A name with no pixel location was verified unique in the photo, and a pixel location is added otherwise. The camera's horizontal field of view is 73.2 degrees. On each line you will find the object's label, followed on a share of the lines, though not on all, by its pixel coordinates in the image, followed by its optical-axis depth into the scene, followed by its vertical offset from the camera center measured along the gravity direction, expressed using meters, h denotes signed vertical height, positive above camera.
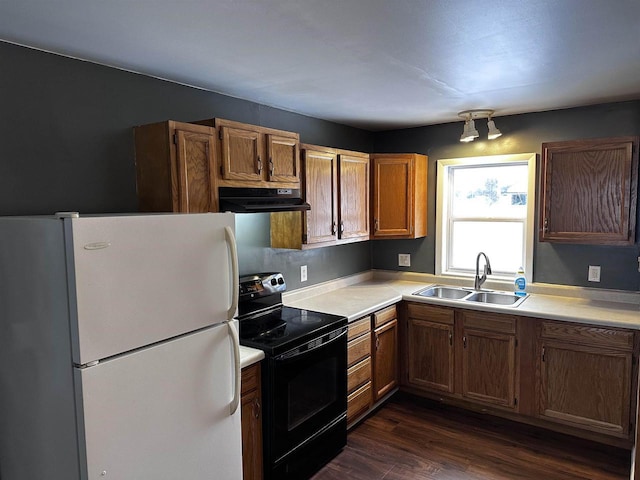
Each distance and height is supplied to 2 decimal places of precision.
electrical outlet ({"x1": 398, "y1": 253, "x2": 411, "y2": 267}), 4.21 -0.49
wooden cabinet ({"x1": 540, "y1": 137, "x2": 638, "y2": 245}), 2.88 +0.11
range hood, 2.33 +0.07
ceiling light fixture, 3.38 +0.67
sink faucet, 3.60 -0.53
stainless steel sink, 3.72 -0.73
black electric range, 2.29 -0.96
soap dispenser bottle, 3.49 -0.63
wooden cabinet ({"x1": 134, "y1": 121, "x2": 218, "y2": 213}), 2.09 +0.23
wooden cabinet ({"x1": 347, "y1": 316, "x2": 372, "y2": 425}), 3.00 -1.13
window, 3.59 -0.04
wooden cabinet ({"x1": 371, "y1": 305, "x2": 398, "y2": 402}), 3.29 -1.11
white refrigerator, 1.40 -0.47
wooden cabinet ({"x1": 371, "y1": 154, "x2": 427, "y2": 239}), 3.78 +0.14
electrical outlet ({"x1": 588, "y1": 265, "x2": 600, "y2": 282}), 3.29 -0.50
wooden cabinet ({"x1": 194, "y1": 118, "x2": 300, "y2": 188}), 2.33 +0.33
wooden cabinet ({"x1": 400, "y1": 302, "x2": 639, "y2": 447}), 2.78 -1.15
